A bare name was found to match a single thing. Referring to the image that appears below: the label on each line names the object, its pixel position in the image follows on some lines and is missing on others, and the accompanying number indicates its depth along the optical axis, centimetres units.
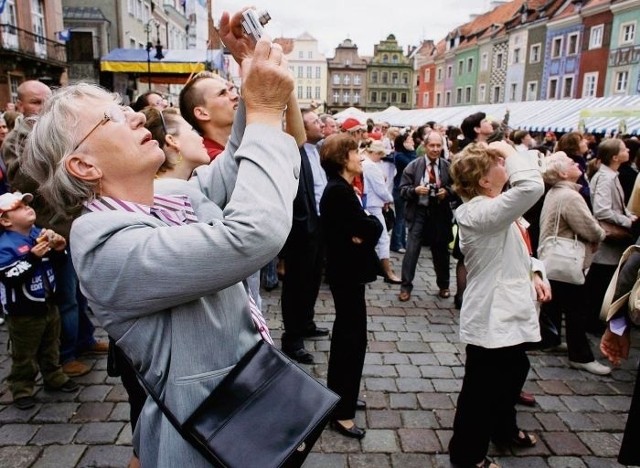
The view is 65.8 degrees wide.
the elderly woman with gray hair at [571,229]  430
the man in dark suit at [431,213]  648
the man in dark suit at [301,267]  463
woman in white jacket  296
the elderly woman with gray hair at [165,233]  110
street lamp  1606
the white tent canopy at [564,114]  1427
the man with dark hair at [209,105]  274
